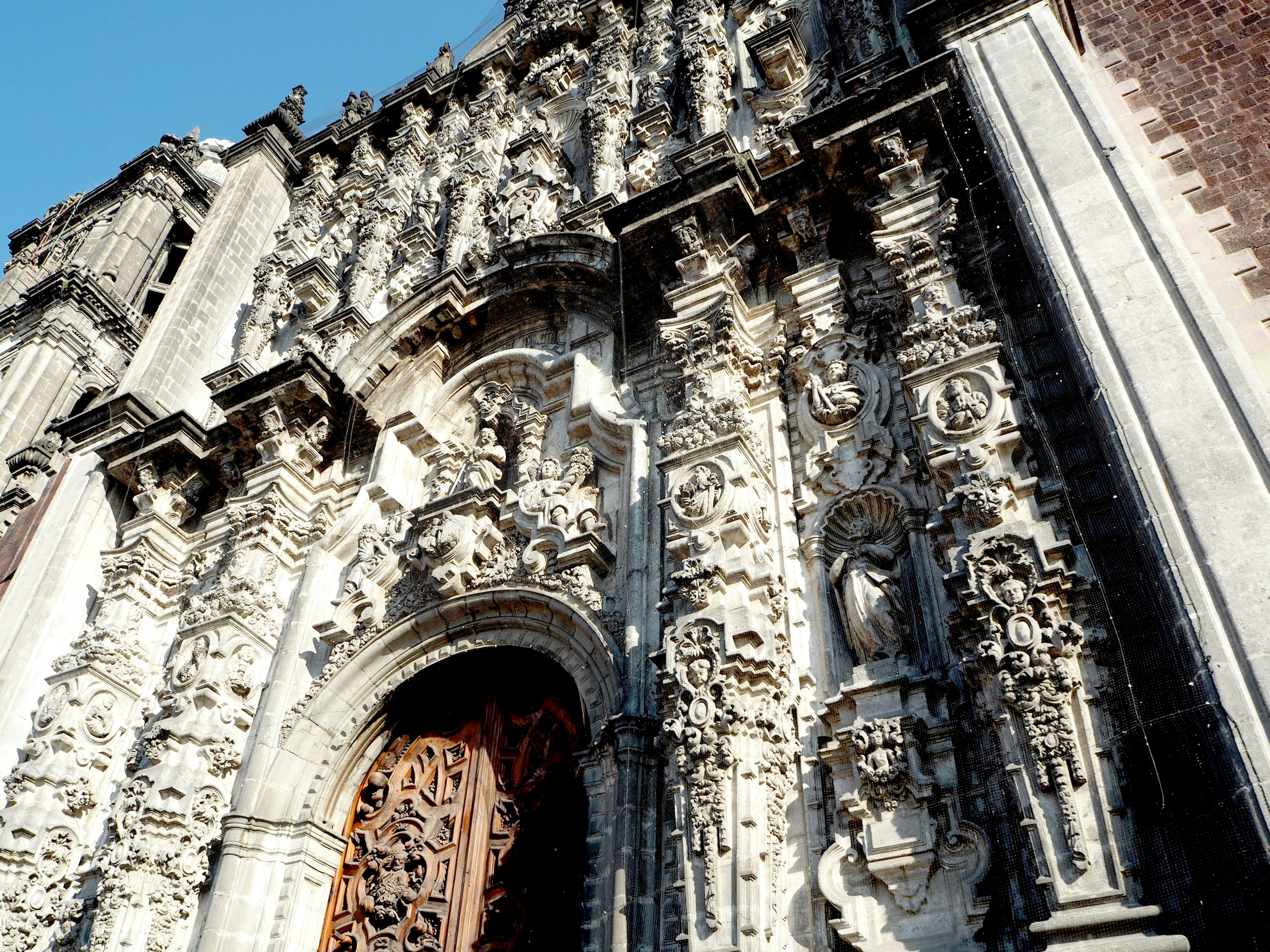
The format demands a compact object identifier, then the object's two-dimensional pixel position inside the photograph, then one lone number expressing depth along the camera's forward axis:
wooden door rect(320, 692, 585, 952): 7.30
